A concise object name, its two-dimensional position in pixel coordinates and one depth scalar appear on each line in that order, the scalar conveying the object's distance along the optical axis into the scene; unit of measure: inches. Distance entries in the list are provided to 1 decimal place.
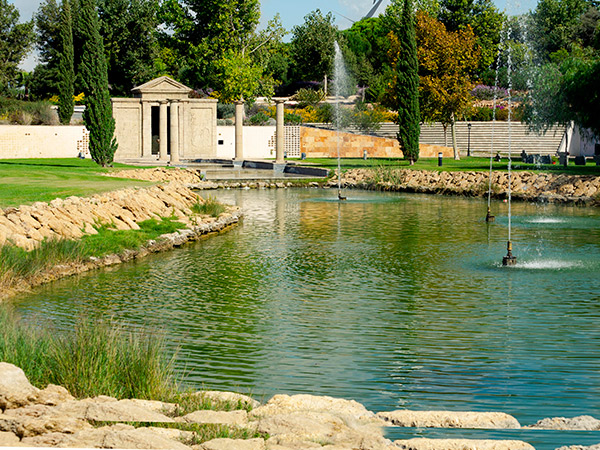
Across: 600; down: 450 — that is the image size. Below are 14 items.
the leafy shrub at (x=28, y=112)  2541.8
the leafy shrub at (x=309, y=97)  3599.9
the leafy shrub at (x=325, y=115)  3182.1
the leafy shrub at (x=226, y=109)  3085.6
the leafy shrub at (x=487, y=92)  3558.1
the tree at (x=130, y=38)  3358.8
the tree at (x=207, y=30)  2950.3
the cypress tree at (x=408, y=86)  2080.5
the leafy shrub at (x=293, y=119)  3061.0
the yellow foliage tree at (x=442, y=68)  2201.0
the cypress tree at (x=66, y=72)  2709.2
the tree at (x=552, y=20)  3917.3
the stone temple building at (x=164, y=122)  2422.5
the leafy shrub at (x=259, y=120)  2972.4
